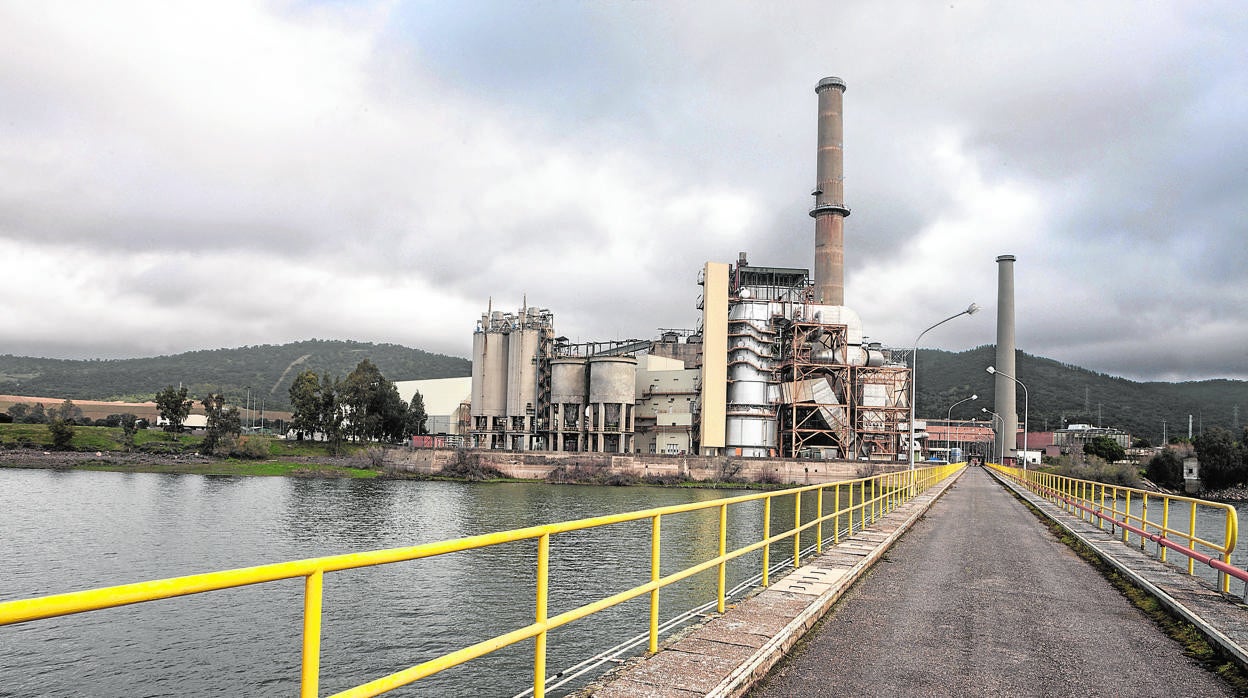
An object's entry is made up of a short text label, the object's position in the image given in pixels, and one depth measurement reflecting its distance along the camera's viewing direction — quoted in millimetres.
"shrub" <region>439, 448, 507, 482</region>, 77438
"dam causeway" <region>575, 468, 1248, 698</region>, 7121
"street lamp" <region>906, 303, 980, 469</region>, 33906
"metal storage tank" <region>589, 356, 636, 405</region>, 78500
